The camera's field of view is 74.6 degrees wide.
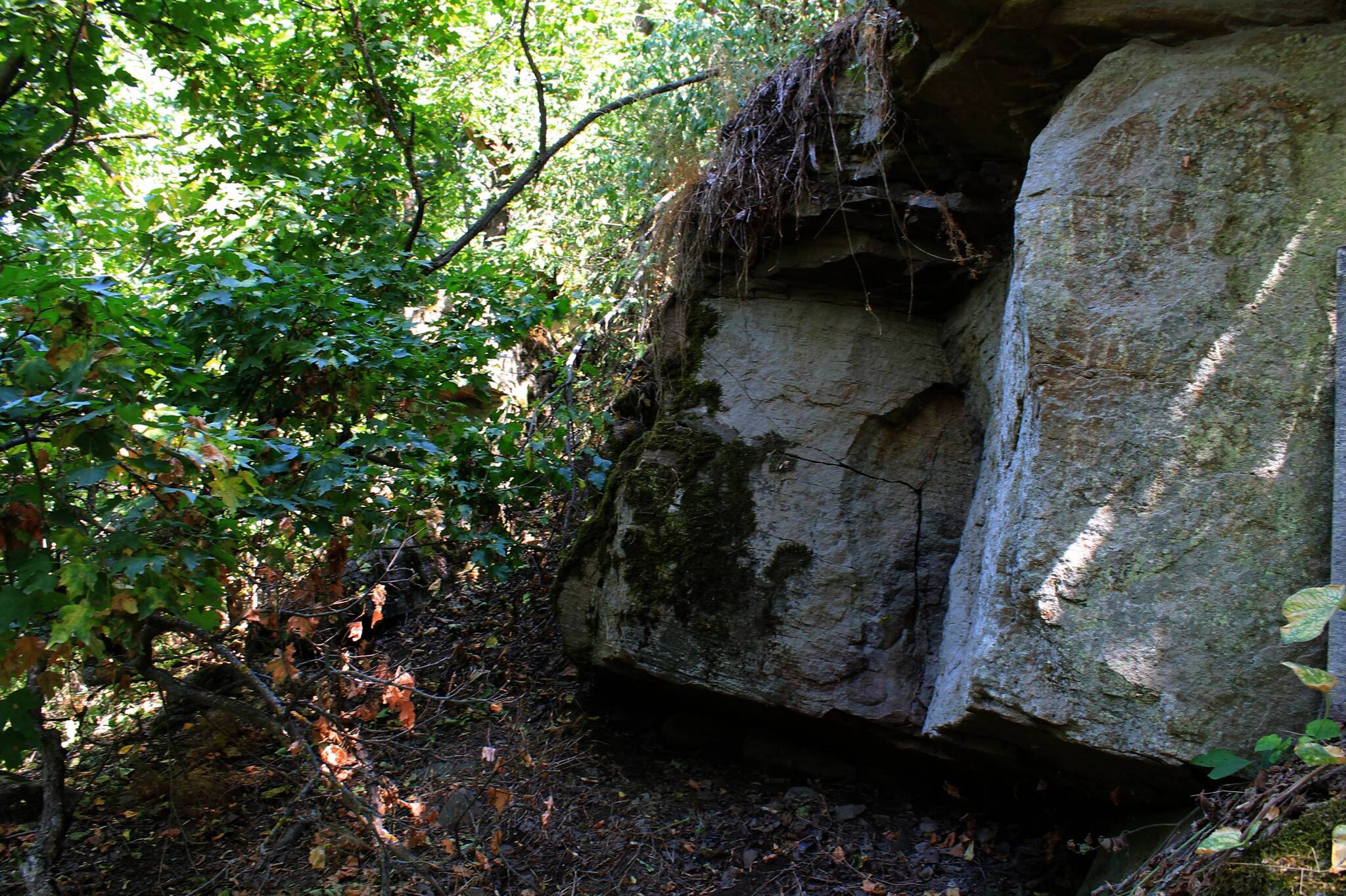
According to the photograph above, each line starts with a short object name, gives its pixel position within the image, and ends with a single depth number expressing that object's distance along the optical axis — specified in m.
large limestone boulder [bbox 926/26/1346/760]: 2.41
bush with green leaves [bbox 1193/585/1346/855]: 1.87
